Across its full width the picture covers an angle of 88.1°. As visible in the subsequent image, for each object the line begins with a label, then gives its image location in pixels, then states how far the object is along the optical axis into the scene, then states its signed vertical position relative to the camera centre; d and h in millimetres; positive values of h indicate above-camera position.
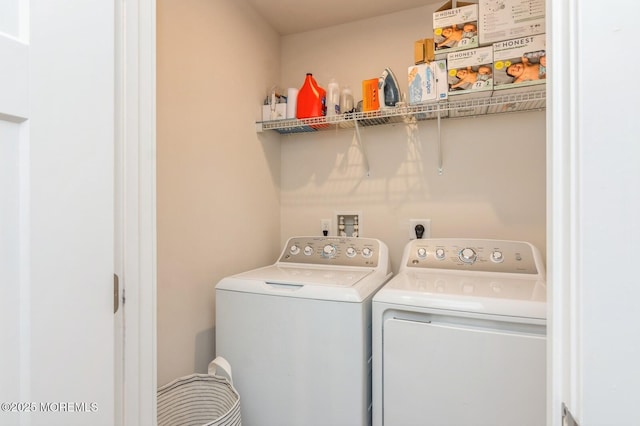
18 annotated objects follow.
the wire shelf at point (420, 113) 1528 +519
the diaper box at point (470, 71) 1440 +624
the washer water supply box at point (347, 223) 2078 -75
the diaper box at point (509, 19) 1338 +796
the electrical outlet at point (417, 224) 1922 -89
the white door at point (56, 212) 490 +2
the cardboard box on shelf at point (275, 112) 1953 +594
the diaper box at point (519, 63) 1356 +621
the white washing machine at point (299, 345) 1250 -536
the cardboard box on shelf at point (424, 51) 1625 +790
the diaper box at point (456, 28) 1442 +814
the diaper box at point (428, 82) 1544 +614
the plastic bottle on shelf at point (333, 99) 1935 +663
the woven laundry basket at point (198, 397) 1285 -756
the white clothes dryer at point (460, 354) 1062 -488
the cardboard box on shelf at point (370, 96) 1794 +629
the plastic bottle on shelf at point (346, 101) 1963 +659
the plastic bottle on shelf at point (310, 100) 1905 +647
